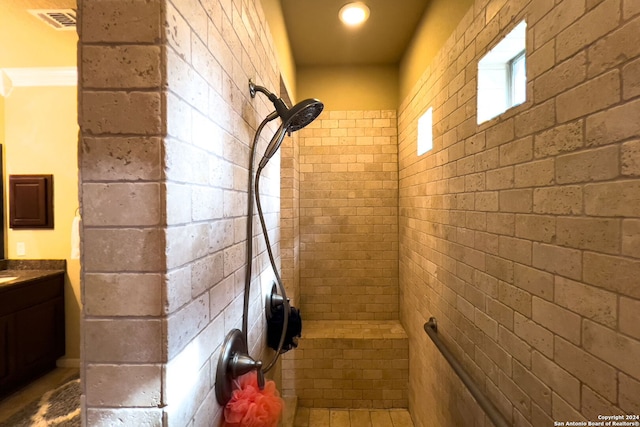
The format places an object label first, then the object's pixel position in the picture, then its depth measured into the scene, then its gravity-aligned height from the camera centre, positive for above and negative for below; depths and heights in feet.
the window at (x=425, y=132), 6.91 +1.90
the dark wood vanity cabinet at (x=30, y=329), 7.53 -3.23
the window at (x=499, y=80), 4.22 +1.89
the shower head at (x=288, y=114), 4.13 +1.35
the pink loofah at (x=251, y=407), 3.19 -2.17
